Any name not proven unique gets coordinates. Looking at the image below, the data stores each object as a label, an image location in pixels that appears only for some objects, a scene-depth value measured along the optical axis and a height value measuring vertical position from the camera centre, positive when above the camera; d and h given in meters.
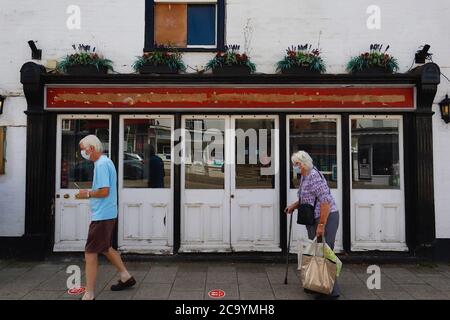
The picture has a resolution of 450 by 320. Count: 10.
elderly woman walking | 5.23 -0.26
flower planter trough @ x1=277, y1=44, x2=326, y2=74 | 7.01 +1.89
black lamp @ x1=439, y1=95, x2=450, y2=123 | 7.03 +1.14
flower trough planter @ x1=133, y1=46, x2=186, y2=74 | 7.07 +1.91
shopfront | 7.06 +0.38
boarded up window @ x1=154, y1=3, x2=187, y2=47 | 7.42 +2.69
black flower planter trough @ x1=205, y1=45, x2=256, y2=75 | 7.02 +1.88
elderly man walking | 4.97 -0.34
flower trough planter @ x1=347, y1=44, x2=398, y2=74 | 7.04 +1.89
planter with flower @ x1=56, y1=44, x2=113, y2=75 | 7.02 +1.88
